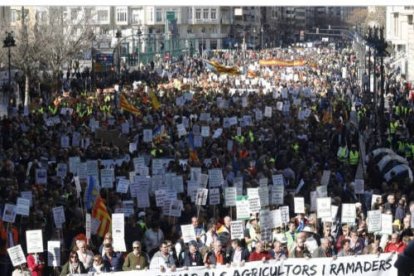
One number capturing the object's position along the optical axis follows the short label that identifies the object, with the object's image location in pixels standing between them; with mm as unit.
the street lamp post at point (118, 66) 66769
